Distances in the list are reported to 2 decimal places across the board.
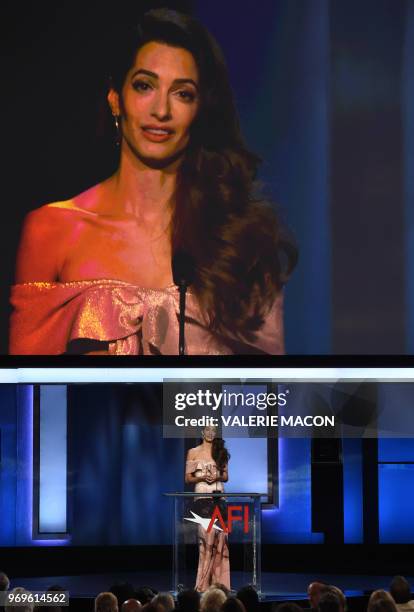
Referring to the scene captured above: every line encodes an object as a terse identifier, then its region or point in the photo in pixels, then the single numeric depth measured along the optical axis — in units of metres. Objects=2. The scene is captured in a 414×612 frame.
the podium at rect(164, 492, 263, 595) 14.95
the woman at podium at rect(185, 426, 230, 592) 15.76
